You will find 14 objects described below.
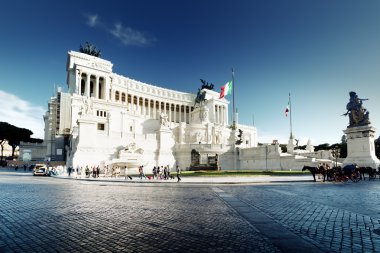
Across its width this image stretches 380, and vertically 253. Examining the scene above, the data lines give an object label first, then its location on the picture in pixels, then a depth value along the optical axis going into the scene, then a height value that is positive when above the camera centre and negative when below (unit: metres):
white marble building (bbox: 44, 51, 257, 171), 38.03 +6.67
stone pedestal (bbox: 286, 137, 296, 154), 49.55 +1.30
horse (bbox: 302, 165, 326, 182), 23.62 -1.46
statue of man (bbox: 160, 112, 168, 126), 48.59 +5.91
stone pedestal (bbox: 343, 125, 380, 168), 30.47 +0.70
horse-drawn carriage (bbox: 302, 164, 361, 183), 23.77 -1.67
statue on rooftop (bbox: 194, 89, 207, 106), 87.03 +17.78
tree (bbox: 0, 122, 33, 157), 85.69 +6.42
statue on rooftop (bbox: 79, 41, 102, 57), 84.79 +32.08
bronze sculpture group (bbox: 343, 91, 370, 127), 31.72 +4.79
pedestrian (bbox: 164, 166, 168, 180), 27.41 -2.04
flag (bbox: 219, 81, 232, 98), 54.12 +12.80
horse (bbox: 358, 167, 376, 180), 25.67 -1.66
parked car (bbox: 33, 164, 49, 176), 36.34 -2.16
